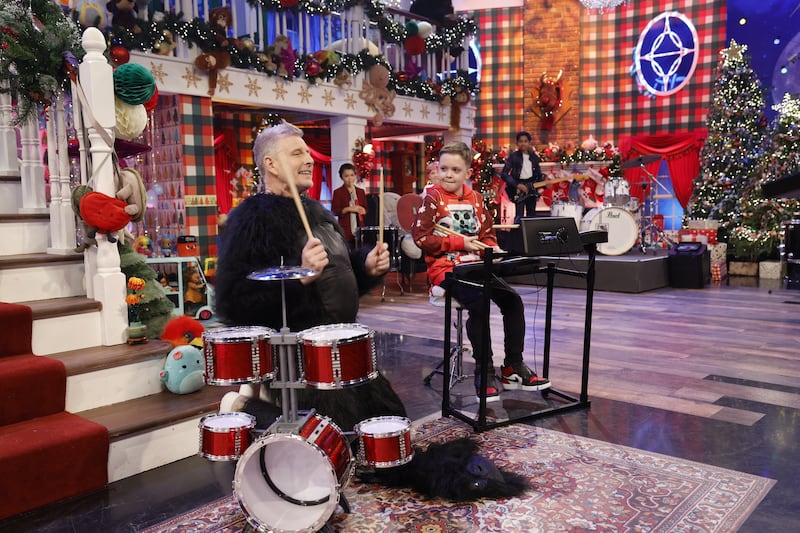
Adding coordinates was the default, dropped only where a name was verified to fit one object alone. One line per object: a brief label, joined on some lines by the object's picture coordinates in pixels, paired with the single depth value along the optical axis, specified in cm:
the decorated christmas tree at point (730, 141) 940
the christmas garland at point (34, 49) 323
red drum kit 190
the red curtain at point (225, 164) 1087
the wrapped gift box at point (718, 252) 864
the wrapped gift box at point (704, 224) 898
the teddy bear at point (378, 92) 848
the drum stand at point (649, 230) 924
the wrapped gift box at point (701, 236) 879
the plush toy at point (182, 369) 302
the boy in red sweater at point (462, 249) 330
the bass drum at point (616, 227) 805
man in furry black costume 223
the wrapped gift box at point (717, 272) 831
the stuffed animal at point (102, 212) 305
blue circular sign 1127
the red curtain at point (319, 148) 1295
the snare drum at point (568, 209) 898
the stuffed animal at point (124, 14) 594
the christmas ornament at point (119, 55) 570
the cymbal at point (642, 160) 916
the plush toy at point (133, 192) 321
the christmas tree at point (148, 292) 328
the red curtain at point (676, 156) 1104
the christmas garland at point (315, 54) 616
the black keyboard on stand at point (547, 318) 292
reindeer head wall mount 1213
